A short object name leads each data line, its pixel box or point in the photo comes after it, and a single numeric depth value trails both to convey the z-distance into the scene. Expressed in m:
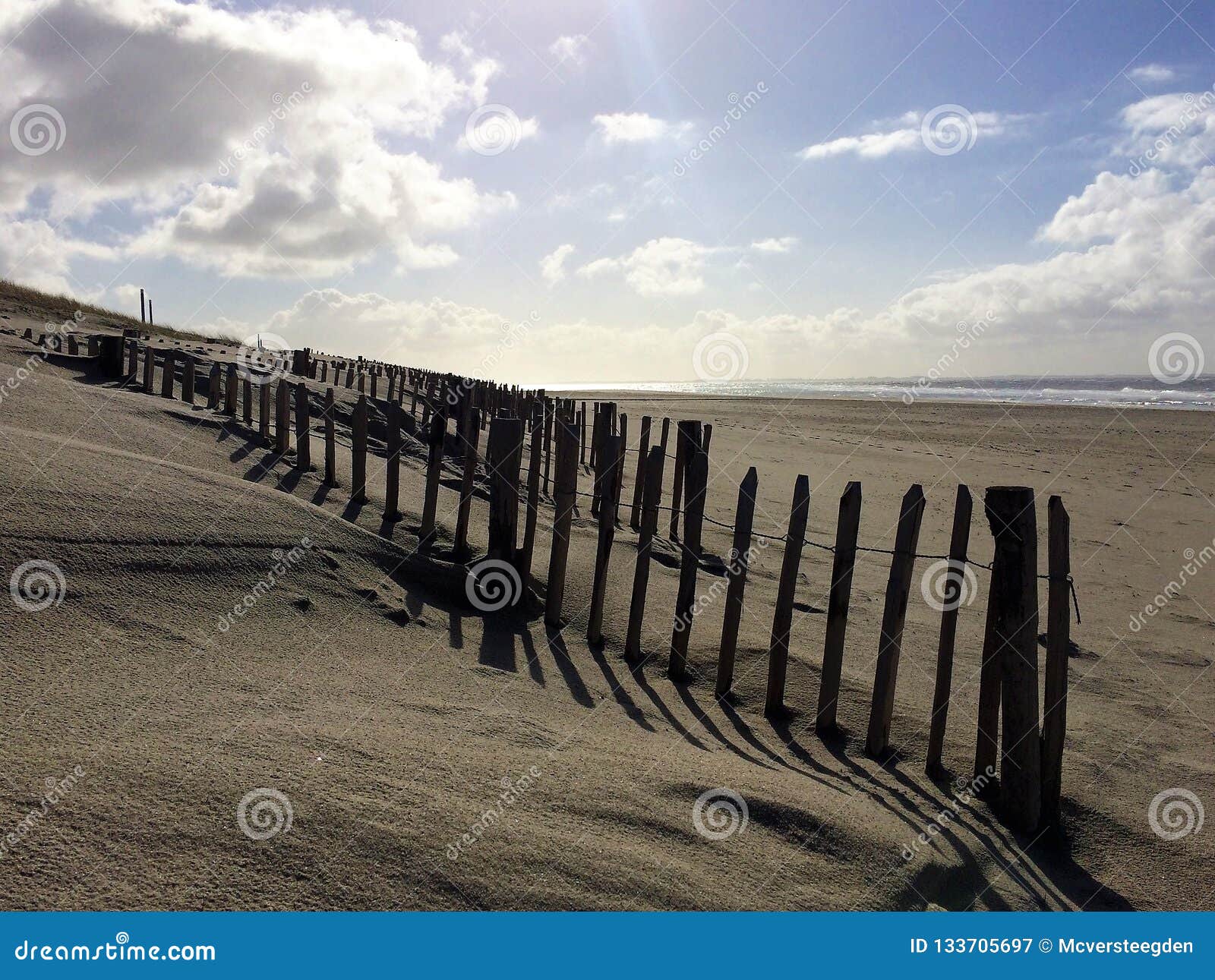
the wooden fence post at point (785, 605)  4.66
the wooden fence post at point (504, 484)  6.05
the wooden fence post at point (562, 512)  5.64
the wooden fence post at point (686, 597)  5.21
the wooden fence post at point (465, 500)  6.58
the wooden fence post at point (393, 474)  7.18
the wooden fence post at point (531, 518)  6.15
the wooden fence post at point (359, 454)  7.28
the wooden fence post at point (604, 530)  5.54
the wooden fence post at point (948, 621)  4.09
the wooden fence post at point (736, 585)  4.74
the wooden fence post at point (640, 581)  5.27
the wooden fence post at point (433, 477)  6.78
